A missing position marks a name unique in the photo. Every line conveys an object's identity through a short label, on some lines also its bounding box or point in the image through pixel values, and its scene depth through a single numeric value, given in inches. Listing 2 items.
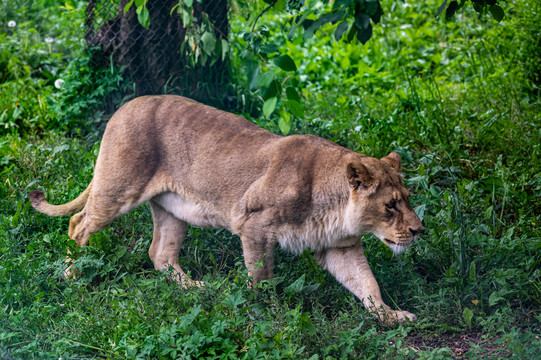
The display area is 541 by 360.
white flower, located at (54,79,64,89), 538.0
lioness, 293.0
